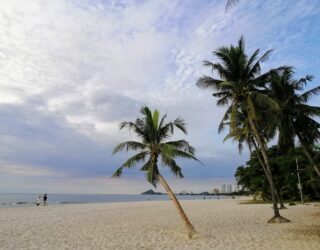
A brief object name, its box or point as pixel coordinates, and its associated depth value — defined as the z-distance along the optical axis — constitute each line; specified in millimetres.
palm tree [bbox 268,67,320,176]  11904
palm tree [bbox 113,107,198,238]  10017
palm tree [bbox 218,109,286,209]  12841
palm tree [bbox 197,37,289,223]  11604
